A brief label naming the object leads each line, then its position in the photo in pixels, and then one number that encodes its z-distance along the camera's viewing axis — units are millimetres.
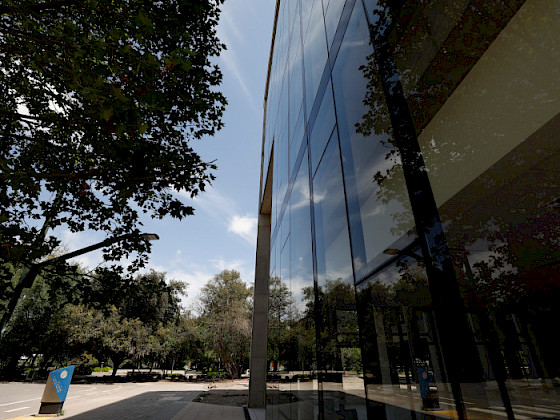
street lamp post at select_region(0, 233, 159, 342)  4328
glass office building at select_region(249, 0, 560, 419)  1680
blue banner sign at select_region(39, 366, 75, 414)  11930
